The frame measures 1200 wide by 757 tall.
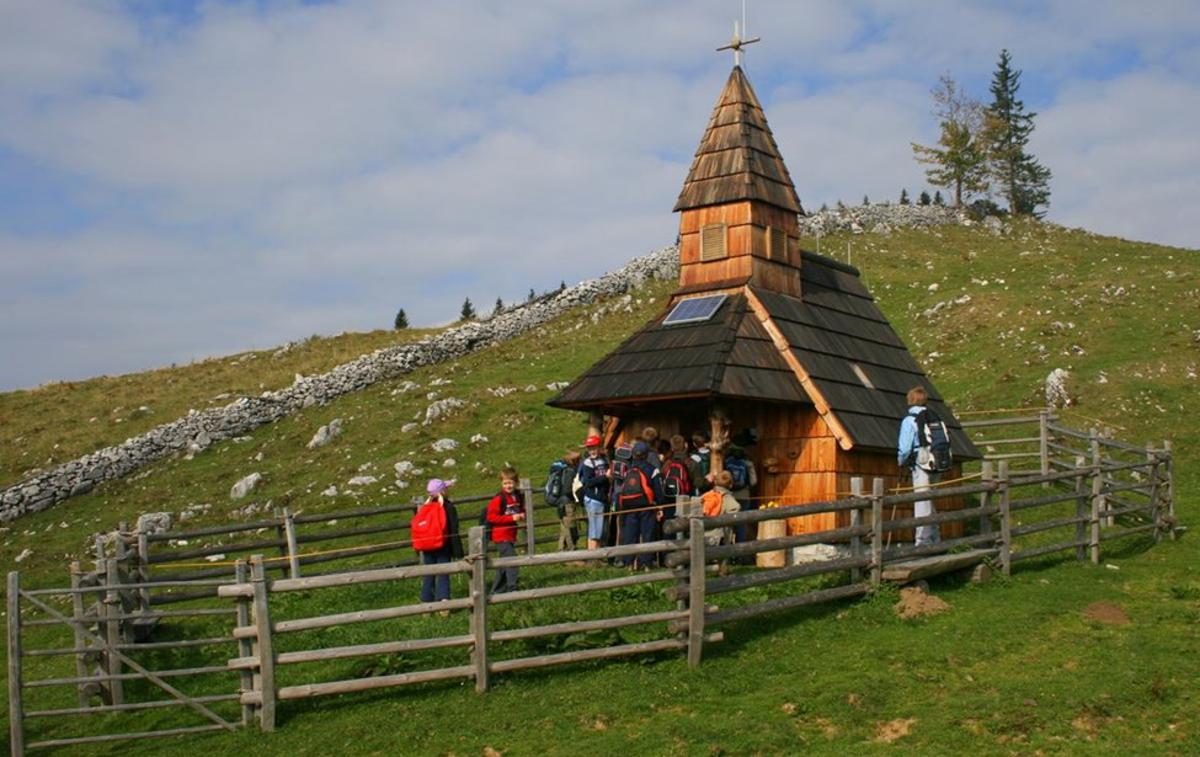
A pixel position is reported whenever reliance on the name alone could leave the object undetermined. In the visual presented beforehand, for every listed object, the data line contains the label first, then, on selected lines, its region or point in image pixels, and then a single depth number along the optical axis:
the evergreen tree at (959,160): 60.97
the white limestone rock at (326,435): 32.12
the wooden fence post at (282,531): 18.68
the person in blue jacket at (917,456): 16.34
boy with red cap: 17.53
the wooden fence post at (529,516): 19.58
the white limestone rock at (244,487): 28.60
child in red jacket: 16.14
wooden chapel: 17.70
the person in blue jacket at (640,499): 15.79
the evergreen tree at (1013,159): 65.24
